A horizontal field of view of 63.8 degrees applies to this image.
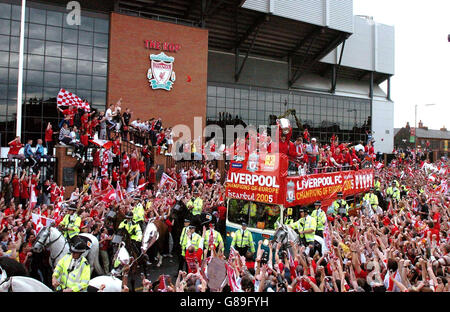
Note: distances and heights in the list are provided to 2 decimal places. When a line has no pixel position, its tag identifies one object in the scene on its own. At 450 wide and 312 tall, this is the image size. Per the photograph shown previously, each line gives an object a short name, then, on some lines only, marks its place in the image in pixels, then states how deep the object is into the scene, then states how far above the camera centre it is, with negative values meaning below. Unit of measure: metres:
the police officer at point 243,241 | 9.63 -1.96
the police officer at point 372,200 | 14.13 -1.14
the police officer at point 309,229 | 9.55 -1.59
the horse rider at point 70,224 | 8.86 -1.53
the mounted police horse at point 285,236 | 8.79 -1.69
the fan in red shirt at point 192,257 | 7.75 -2.07
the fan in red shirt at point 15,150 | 13.55 +0.42
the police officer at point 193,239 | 8.83 -1.79
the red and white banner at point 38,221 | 8.53 -1.41
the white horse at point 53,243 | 7.41 -1.69
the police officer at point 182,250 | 9.31 -2.19
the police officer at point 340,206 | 11.93 -1.24
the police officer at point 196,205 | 12.47 -1.35
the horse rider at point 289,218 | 9.84 -1.36
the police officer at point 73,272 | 5.80 -1.79
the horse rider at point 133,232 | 9.58 -1.80
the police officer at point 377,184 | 17.10 -0.64
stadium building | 23.19 +8.62
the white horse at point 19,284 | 4.85 -1.70
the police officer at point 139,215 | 10.39 -1.47
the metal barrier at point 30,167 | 13.72 -0.20
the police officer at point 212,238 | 8.82 -1.76
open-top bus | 9.94 -0.71
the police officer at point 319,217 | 10.31 -1.37
